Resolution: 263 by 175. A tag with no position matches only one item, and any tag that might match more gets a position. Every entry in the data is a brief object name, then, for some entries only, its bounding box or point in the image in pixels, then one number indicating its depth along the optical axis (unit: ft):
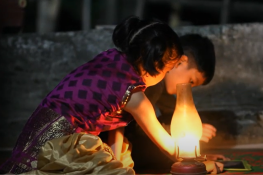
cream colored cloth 13.83
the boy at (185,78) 18.24
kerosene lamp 15.05
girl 14.76
